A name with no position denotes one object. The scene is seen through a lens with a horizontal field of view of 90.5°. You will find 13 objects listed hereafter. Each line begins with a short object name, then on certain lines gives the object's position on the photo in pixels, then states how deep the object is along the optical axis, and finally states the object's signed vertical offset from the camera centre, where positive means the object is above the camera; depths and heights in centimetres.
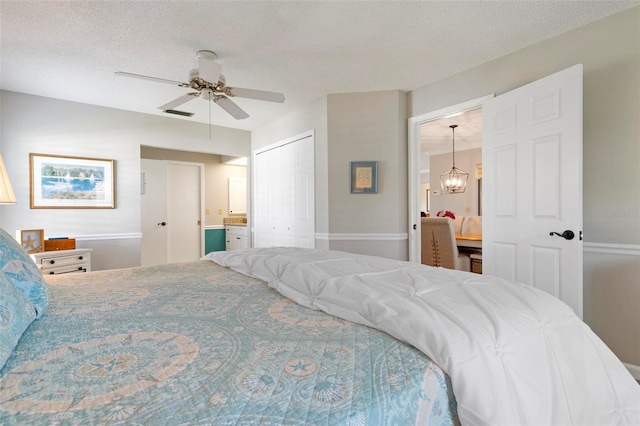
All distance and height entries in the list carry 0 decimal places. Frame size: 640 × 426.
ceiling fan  226 +95
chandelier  557 +48
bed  59 -35
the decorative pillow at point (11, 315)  72 -28
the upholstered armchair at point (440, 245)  397 -48
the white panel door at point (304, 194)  389 +19
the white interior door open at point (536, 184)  213 +18
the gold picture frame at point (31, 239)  310 -29
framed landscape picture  348 +31
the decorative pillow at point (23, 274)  105 -22
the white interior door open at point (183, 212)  548 -5
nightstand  303 -52
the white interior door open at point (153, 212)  509 -5
